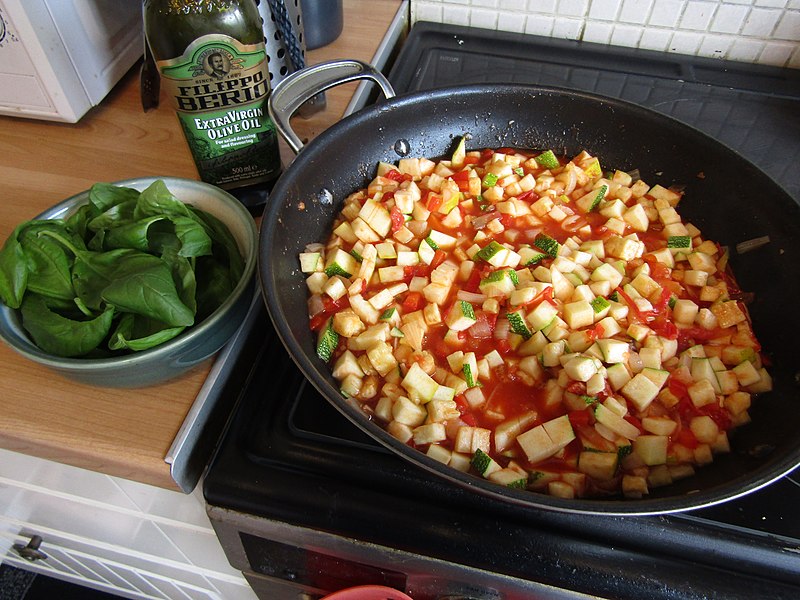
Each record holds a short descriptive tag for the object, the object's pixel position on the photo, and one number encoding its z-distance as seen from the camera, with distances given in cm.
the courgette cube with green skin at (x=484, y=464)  38
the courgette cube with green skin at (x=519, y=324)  44
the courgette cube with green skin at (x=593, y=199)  50
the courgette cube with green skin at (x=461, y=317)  44
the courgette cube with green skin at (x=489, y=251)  46
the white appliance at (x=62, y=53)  49
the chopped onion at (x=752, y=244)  46
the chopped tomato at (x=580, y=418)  40
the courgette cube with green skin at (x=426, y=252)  47
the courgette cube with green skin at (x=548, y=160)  53
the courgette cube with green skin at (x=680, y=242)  48
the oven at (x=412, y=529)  36
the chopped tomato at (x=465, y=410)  41
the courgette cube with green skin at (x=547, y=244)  47
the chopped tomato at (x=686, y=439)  40
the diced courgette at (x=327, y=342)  43
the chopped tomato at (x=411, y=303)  46
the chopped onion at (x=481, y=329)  44
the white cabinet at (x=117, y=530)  45
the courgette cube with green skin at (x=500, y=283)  45
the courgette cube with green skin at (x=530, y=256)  47
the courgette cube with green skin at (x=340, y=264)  46
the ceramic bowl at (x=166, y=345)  37
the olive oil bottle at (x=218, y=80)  41
